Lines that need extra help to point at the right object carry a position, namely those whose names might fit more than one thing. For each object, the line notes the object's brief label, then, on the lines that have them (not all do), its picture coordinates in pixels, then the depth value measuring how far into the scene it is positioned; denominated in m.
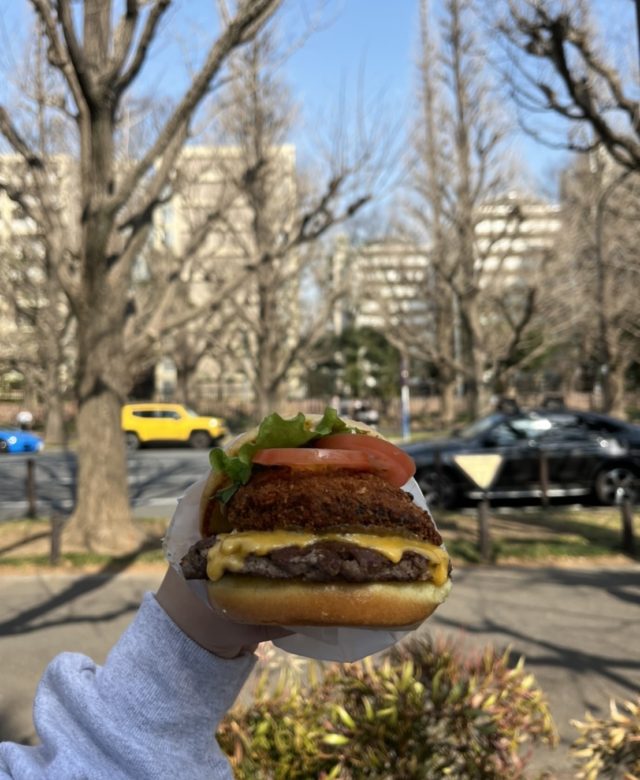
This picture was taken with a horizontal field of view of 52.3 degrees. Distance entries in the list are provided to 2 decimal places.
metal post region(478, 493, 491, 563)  8.05
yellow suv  27.00
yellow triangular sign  8.59
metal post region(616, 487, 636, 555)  8.04
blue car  25.42
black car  11.05
